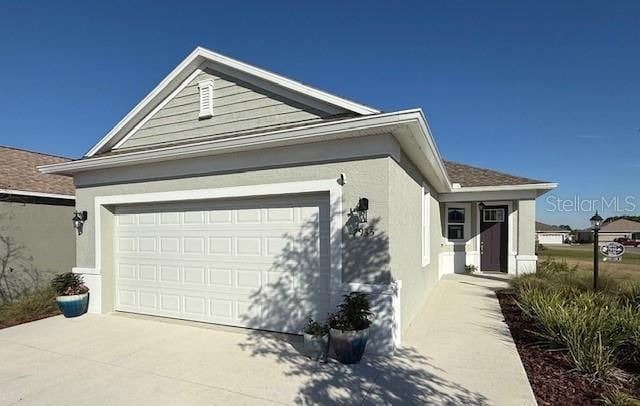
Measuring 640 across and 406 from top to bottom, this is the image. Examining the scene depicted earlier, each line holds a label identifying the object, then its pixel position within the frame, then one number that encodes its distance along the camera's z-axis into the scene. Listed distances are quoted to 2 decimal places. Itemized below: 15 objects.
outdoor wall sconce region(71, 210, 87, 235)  7.61
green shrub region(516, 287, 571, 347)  4.84
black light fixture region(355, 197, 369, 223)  4.88
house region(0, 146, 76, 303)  8.29
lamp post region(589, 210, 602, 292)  8.30
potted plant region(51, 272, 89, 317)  7.05
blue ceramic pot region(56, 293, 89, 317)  7.03
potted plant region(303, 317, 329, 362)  4.63
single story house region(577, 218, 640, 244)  57.21
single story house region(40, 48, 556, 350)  5.03
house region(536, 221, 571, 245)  57.22
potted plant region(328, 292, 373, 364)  4.45
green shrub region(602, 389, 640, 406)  3.11
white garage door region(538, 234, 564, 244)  57.31
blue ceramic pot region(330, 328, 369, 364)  4.43
